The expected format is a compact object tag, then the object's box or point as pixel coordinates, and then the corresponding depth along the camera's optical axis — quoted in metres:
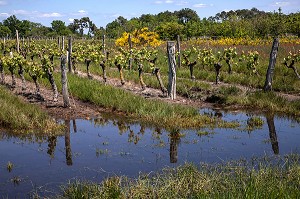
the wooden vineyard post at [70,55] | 26.09
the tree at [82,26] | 101.93
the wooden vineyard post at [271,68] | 18.48
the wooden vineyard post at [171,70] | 17.81
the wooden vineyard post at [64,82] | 16.20
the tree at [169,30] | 58.42
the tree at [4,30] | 83.19
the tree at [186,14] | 125.38
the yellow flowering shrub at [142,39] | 40.09
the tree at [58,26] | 93.15
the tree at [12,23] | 92.03
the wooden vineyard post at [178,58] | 28.66
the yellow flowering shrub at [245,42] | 43.47
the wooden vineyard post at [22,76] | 20.01
